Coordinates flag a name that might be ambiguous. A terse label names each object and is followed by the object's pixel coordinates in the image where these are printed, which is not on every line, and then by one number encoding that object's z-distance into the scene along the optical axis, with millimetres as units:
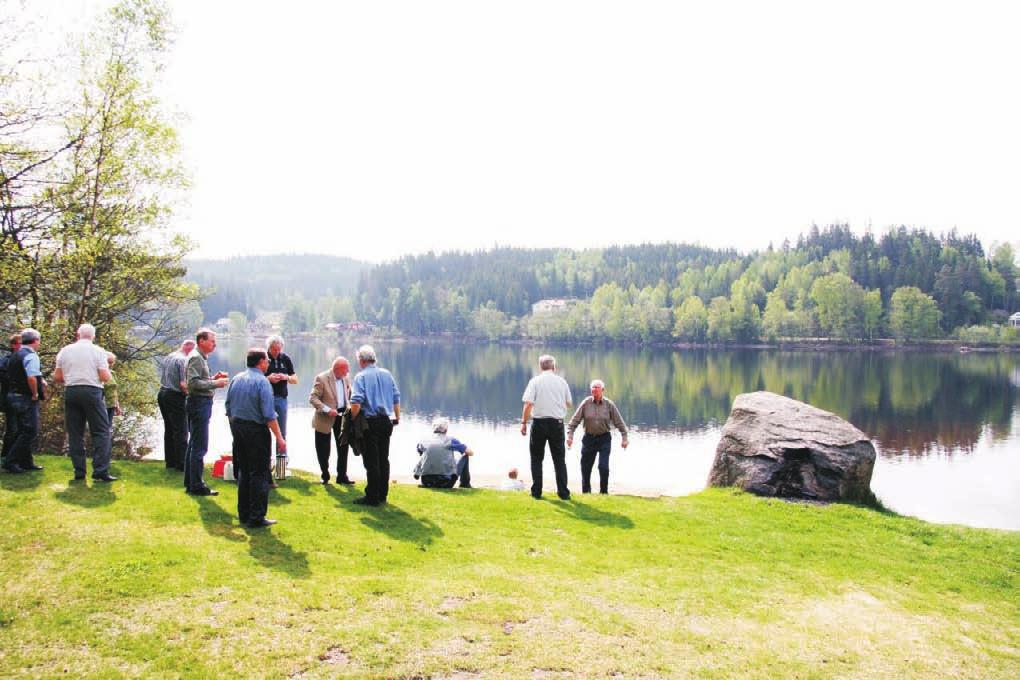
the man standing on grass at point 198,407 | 11883
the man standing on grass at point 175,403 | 13305
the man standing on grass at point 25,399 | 12312
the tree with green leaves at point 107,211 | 16953
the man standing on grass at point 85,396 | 11938
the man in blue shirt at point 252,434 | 10188
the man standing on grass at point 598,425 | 15359
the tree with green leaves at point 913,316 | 141875
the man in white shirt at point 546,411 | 13492
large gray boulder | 15367
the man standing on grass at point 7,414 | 12469
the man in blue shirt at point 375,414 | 11969
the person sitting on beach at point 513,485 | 16469
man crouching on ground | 14516
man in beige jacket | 14000
